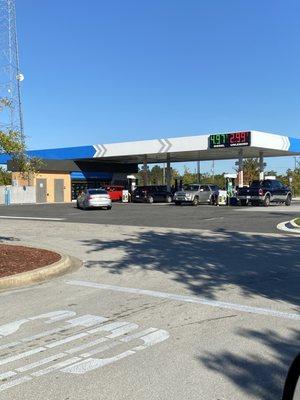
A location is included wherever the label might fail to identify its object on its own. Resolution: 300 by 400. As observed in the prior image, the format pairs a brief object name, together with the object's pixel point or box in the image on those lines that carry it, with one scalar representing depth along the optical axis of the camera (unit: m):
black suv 45.91
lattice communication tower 53.41
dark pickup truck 35.16
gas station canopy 39.19
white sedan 32.69
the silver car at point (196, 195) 38.00
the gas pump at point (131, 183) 51.49
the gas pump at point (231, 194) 38.34
